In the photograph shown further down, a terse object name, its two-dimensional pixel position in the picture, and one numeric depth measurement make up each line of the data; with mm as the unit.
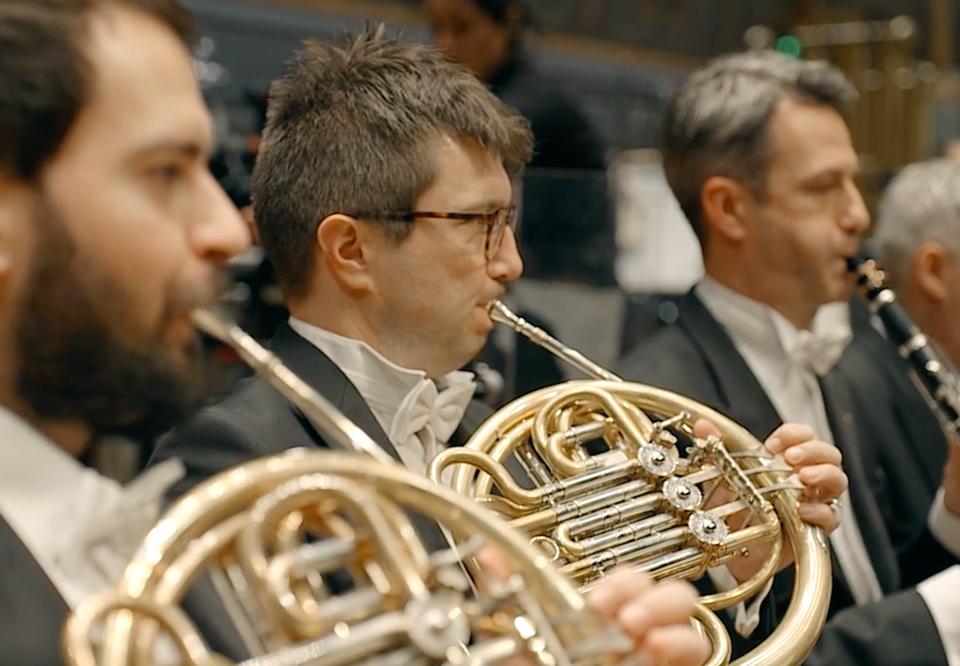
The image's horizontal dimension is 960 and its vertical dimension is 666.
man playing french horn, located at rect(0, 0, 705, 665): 2098
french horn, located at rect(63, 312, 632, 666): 2047
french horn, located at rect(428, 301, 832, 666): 2413
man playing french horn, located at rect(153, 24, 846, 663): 2496
